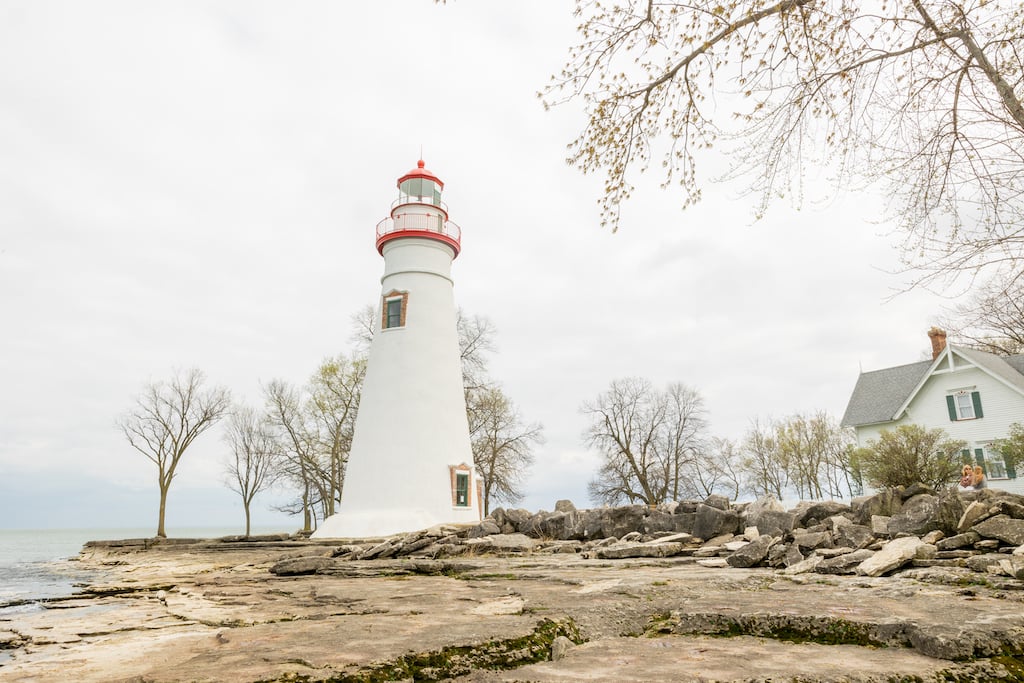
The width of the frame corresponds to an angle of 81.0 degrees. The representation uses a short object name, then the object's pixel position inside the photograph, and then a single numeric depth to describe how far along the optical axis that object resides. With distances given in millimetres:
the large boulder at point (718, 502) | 12102
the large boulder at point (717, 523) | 10562
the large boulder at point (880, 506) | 9297
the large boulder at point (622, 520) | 12526
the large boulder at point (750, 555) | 7582
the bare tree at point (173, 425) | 35000
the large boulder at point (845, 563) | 6422
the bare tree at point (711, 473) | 39266
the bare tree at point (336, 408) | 32188
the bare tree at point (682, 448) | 39031
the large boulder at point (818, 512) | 9914
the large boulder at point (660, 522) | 11582
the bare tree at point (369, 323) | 32906
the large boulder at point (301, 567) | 10351
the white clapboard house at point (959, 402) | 25875
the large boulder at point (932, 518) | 7703
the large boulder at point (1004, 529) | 6648
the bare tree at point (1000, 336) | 28928
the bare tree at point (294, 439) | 33656
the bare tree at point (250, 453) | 39875
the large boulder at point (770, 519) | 9898
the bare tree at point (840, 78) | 6090
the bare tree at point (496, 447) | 31656
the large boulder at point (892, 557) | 6160
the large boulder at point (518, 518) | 14680
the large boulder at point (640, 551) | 9219
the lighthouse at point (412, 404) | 19922
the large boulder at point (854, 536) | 7746
